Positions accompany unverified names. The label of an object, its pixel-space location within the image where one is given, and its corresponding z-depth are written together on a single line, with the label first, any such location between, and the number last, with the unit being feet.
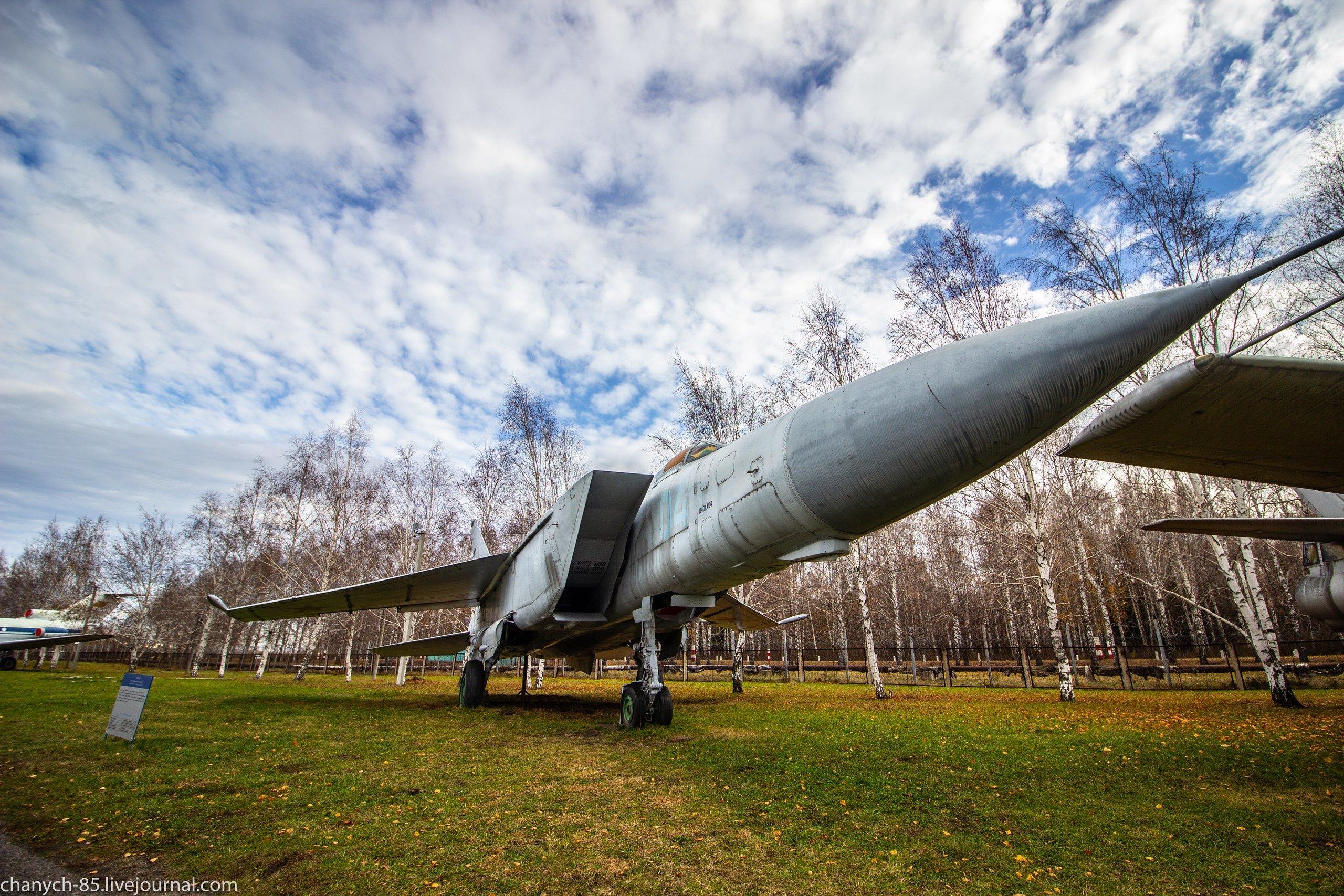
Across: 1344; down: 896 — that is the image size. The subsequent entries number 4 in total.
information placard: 16.87
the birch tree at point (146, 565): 76.54
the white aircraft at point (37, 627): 68.54
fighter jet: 9.39
